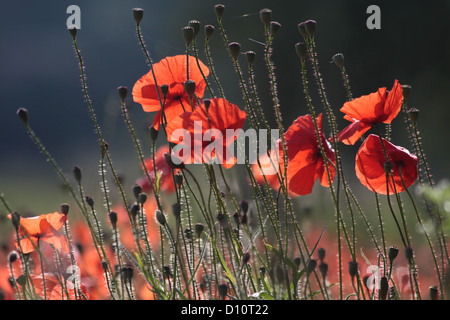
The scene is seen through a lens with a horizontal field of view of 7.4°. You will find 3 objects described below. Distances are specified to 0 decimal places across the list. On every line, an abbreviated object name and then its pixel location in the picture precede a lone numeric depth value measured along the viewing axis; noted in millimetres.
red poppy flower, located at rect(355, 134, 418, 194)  3101
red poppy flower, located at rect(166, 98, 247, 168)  3061
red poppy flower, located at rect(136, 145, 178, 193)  3246
